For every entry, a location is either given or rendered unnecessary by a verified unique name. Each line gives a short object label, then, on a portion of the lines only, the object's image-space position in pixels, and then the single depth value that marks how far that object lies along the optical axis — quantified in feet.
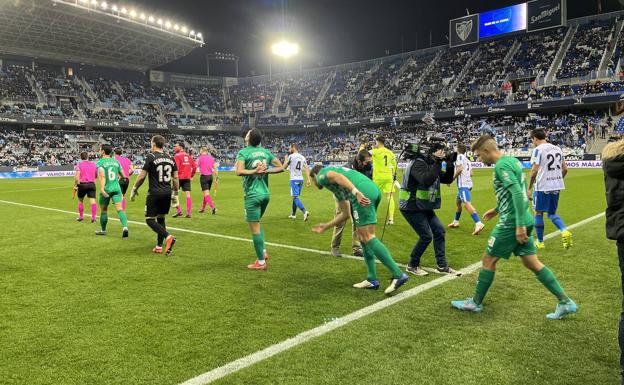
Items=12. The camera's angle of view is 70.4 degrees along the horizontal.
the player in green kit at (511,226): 14.83
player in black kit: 27.61
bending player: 18.01
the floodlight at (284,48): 214.28
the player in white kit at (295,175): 43.16
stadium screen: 172.55
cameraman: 20.79
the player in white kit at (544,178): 27.04
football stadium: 12.40
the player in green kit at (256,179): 22.90
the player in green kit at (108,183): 33.65
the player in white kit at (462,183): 34.86
